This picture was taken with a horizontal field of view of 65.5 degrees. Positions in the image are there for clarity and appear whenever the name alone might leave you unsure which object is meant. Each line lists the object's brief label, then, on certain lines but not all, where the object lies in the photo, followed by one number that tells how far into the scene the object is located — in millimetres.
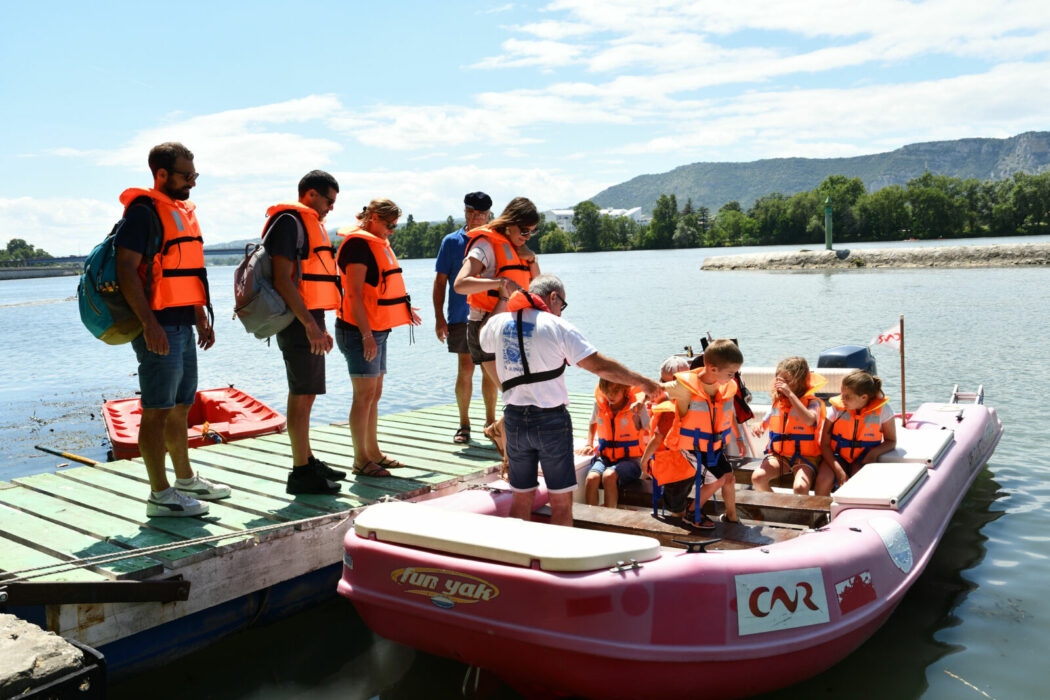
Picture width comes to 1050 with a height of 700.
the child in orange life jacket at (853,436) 5340
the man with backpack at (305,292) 4414
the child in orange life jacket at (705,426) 4211
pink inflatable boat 3252
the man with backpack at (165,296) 3941
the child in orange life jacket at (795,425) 5434
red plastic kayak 8055
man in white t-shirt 3715
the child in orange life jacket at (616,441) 5121
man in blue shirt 5926
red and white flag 6898
